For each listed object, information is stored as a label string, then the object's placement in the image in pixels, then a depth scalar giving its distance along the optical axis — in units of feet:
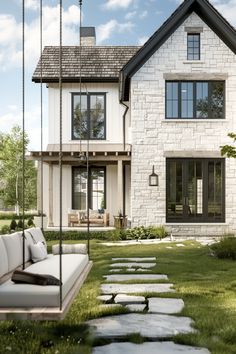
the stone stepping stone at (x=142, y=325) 17.25
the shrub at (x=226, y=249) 38.06
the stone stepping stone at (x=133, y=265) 33.76
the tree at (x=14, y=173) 118.01
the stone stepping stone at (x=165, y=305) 20.65
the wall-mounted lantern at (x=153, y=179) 57.47
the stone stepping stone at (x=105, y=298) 22.86
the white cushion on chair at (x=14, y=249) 21.65
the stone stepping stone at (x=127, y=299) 22.25
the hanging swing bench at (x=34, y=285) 15.12
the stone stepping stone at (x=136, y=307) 20.62
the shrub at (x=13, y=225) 52.01
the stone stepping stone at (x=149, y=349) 15.49
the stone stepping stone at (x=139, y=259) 37.09
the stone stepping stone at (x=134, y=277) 28.86
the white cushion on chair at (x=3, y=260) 19.68
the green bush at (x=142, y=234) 54.90
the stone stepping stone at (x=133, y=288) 24.84
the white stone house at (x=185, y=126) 57.82
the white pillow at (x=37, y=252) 25.95
